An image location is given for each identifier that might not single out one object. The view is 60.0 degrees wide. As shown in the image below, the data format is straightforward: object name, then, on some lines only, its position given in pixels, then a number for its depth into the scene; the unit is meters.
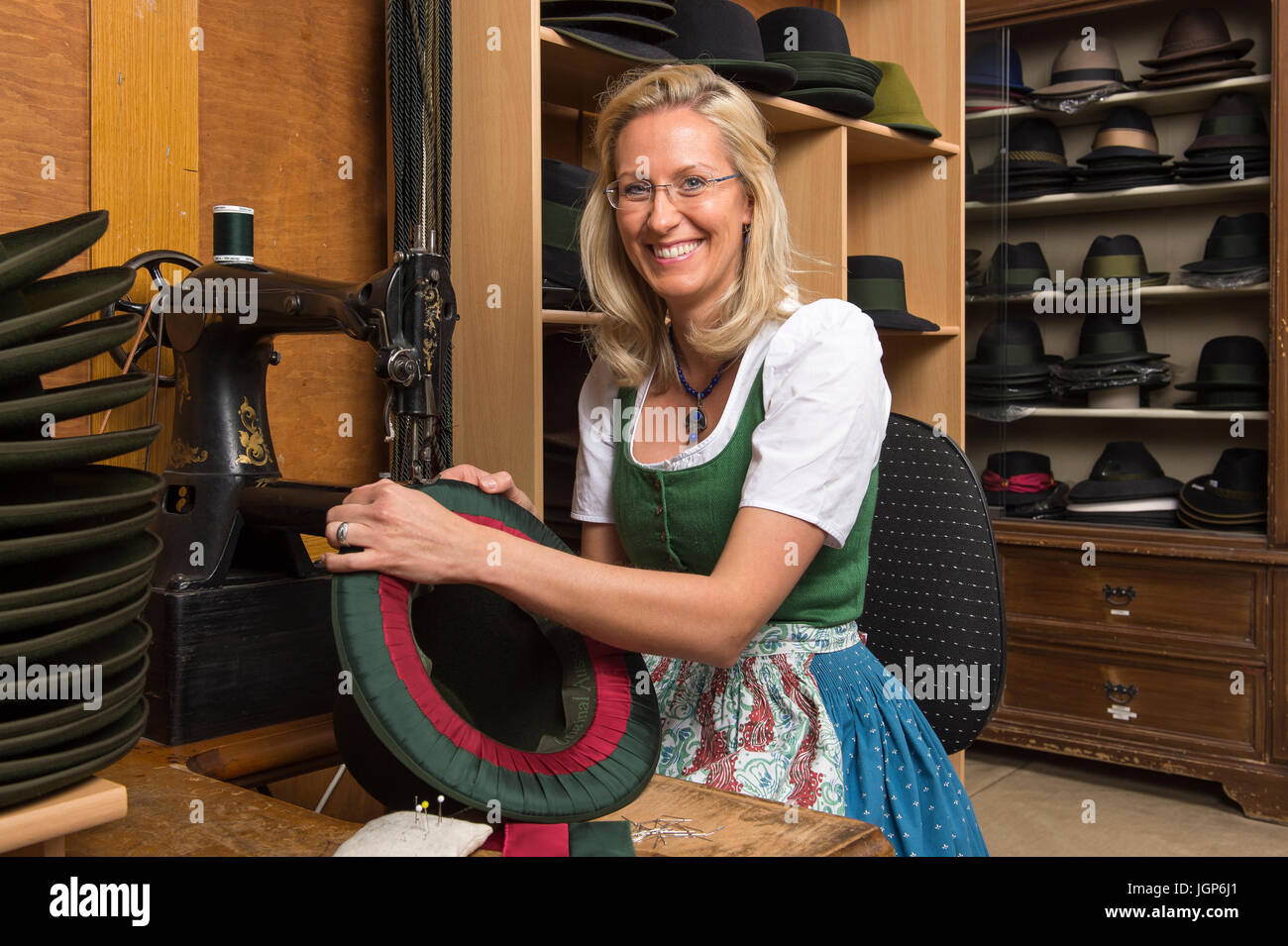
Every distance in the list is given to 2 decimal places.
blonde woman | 1.26
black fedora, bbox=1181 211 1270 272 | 3.17
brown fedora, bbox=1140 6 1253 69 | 3.16
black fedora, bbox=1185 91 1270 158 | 3.13
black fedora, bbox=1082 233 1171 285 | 3.42
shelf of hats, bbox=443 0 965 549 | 1.76
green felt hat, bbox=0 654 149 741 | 0.69
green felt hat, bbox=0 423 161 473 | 0.69
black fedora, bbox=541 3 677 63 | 1.81
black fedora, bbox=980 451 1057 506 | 3.42
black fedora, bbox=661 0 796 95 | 2.09
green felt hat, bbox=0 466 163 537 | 0.72
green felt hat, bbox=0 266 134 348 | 0.71
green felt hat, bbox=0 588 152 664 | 0.68
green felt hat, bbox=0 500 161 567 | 0.69
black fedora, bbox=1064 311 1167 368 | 3.39
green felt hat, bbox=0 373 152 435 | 0.70
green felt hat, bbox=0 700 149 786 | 0.68
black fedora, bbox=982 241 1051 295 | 3.53
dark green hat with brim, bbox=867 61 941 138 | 2.68
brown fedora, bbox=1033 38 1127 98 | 3.37
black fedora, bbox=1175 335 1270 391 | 3.15
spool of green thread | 1.31
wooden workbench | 0.86
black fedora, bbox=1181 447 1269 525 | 3.03
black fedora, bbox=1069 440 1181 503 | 3.29
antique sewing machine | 1.16
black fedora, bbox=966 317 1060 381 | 3.43
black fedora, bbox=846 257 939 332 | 2.73
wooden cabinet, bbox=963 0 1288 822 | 2.96
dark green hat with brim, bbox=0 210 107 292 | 0.73
